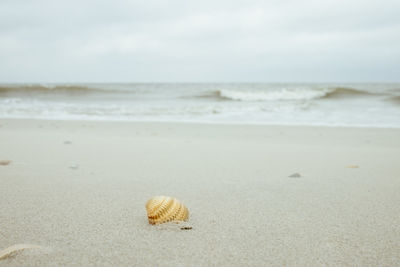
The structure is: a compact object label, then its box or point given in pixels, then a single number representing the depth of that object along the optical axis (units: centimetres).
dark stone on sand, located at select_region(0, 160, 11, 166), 273
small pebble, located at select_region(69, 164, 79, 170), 269
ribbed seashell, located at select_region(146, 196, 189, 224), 146
